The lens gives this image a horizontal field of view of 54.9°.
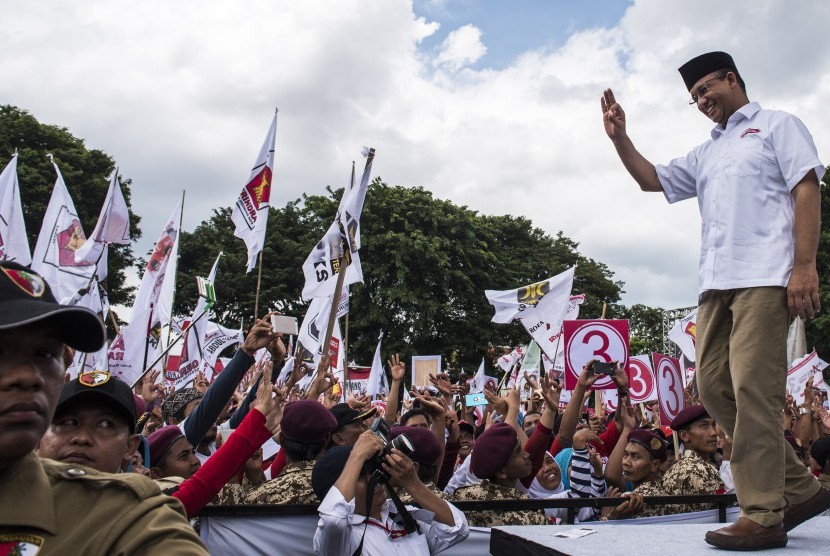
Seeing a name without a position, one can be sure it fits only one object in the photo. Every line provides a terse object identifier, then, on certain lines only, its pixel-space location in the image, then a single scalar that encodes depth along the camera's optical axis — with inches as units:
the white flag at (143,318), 411.5
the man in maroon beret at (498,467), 191.0
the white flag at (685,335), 506.6
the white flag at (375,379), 575.3
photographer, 140.2
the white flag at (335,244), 419.8
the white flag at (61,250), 451.5
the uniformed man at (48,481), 48.6
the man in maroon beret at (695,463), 212.0
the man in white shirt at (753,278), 123.3
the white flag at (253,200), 475.2
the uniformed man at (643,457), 229.5
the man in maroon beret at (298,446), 176.2
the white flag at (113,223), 500.7
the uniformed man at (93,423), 114.2
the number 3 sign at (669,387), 400.8
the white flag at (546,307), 509.0
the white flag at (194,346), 527.8
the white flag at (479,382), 637.3
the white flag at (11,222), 406.6
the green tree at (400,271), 1434.5
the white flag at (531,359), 646.4
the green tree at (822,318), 1187.3
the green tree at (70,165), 1250.0
